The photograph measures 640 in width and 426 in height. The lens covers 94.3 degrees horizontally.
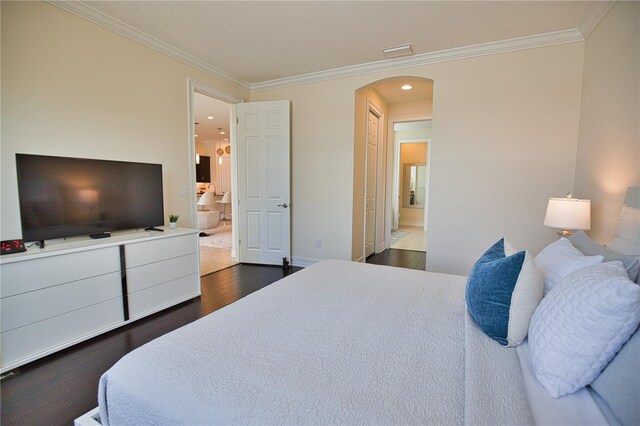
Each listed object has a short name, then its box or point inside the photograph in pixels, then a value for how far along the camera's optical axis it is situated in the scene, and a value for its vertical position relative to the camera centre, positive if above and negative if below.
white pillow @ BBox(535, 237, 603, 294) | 1.20 -0.32
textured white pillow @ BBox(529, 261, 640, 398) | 0.82 -0.41
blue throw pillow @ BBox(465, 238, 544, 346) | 1.11 -0.42
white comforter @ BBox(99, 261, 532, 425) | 0.81 -0.61
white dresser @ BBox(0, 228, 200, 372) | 1.89 -0.77
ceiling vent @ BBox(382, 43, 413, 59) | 3.24 +1.53
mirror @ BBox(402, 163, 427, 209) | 8.72 +0.14
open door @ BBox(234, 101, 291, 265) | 4.23 +0.08
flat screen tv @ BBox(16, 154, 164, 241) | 2.13 -0.08
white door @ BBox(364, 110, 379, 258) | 4.71 +0.09
